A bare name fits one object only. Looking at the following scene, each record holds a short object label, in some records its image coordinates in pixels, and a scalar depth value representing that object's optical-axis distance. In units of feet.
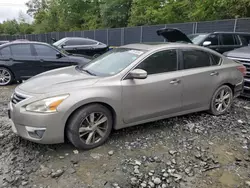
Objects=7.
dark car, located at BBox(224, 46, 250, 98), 17.52
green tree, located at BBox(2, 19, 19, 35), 191.61
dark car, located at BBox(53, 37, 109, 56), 36.17
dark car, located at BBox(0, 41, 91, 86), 22.21
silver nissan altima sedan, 9.41
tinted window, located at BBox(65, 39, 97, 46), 36.67
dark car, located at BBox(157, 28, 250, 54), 24.01
